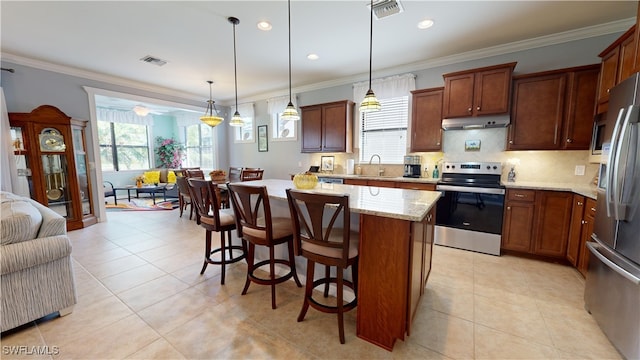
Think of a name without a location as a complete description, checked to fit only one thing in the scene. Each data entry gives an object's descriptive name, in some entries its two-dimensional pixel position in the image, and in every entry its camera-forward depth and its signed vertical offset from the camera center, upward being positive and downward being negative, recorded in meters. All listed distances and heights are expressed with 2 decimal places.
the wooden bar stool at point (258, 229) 1.91 -0.60
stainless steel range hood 3.13 +0.49
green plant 8.43 +0.21
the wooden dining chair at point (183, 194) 4.50 -0.68
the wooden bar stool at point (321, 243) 1.52 -0.58
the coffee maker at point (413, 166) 3.94 -0.11
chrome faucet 4.44 -0.19
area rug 5.91 -1.19
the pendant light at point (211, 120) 4.09 +0.64
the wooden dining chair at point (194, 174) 5.13 -0.33
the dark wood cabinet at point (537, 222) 2.80 -0.74
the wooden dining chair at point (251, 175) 4.83 -0.32
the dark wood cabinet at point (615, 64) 2.05 +0.89
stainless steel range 3.08 -0.62
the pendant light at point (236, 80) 3.31 +1.47
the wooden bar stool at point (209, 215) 2.33 -0.57
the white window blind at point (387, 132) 4.24 +0.49
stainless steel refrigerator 1.47 -0.47
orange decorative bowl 2.29 -0.21
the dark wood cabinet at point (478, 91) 3.08 +0.88
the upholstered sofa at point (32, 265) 1.67 -0.77
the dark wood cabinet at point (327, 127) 4.49 +0.61
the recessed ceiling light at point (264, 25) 2.80 +1.54
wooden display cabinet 3.68 -0.04
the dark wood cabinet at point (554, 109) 2.81 +0.60
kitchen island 1.50 -0.69
